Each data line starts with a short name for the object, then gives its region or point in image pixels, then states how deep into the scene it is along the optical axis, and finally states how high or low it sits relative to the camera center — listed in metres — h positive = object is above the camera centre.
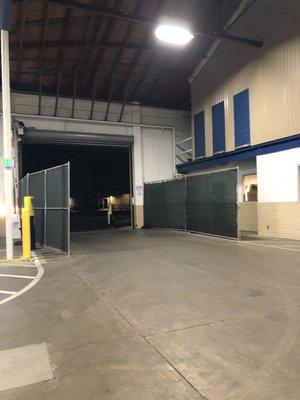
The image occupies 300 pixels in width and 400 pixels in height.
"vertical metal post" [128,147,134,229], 19.44 +2.00
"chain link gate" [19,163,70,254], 9.59 -0.07
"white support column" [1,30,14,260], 8.68 +1.69
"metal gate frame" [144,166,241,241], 11.52 -1.26
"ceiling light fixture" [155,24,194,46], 11.62 +5.58
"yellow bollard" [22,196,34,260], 9.05 -0.79
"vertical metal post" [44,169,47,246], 11.04 -0.17
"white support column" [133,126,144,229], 18.92 +1.11
